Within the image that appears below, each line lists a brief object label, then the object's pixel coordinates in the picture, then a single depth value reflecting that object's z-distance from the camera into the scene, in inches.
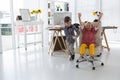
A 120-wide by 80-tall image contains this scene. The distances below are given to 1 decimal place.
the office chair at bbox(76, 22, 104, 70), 122.7
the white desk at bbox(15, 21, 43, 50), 181.9
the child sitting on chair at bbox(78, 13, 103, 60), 127.5
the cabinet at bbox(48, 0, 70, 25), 210.0
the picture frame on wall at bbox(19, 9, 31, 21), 187.6
